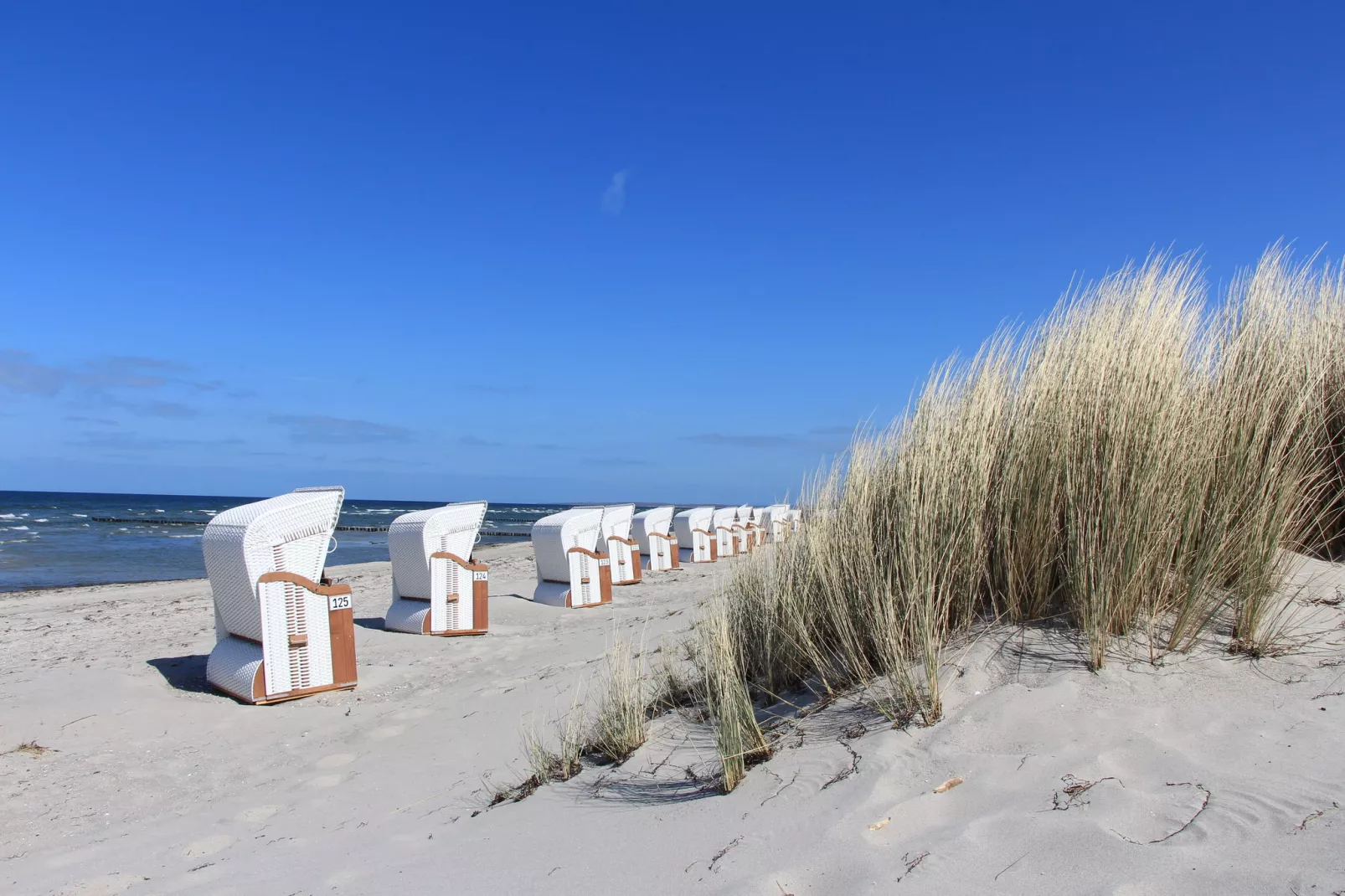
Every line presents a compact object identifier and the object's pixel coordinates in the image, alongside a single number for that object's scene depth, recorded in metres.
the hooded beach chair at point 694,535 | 20.48
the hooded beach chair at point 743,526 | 22.62
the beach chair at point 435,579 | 9.04
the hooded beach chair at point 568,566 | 12.02
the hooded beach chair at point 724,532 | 21.98
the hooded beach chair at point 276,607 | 6.23
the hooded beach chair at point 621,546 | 14.63
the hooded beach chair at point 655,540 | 17.52
